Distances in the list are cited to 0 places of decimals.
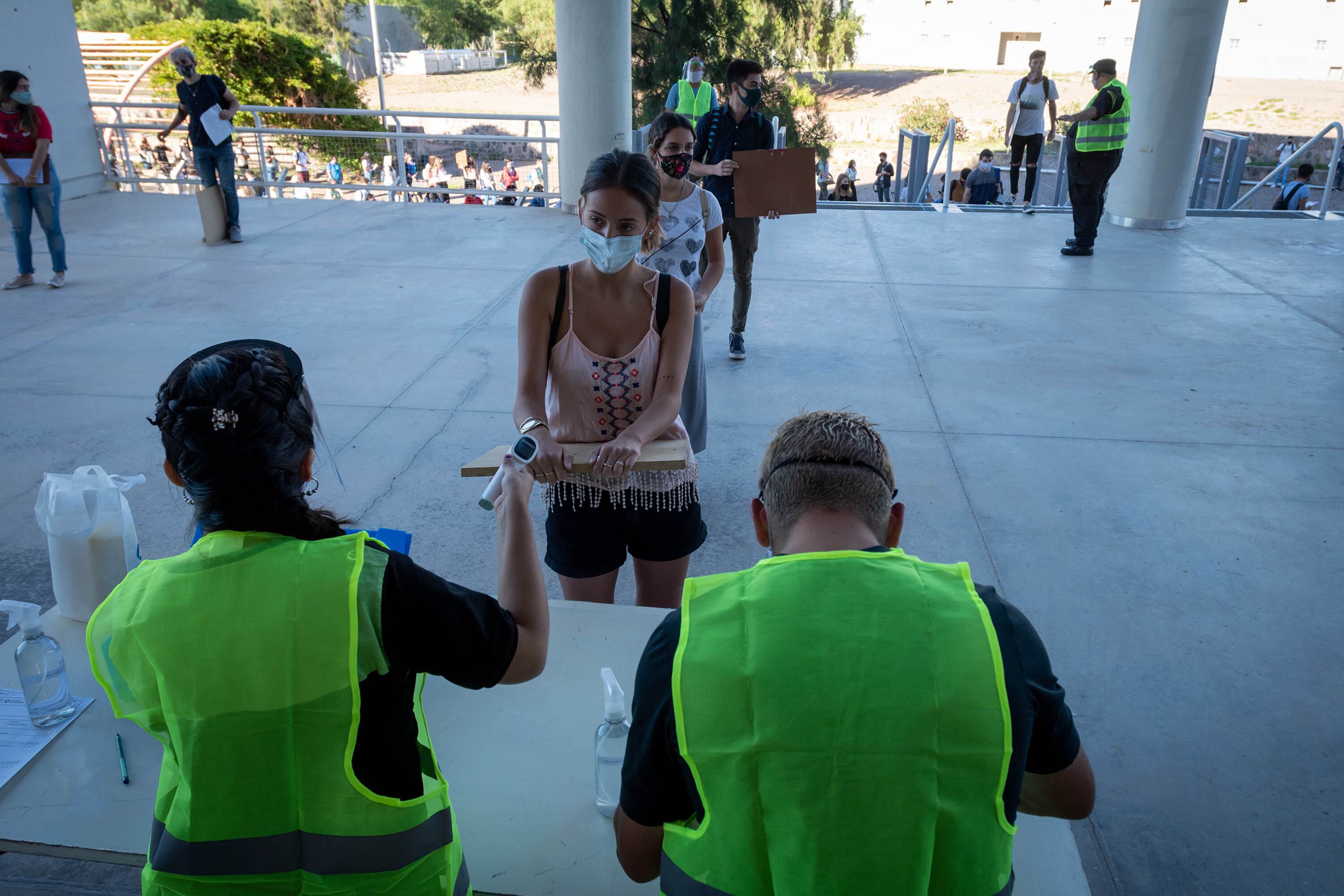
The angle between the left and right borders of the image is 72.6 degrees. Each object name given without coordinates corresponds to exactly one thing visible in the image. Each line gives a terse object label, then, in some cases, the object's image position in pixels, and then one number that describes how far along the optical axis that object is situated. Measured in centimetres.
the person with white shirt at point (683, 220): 371
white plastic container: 196
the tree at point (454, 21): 2811
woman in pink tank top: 239
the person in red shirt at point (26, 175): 680
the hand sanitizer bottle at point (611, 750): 158
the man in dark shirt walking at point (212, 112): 824
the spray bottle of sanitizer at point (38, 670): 176
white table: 148
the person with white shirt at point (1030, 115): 1059
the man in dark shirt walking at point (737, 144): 536
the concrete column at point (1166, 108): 900
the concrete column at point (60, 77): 980
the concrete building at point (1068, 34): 3953
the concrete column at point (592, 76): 926
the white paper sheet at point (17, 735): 166
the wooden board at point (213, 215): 823
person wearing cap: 823
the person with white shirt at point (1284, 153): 1281
